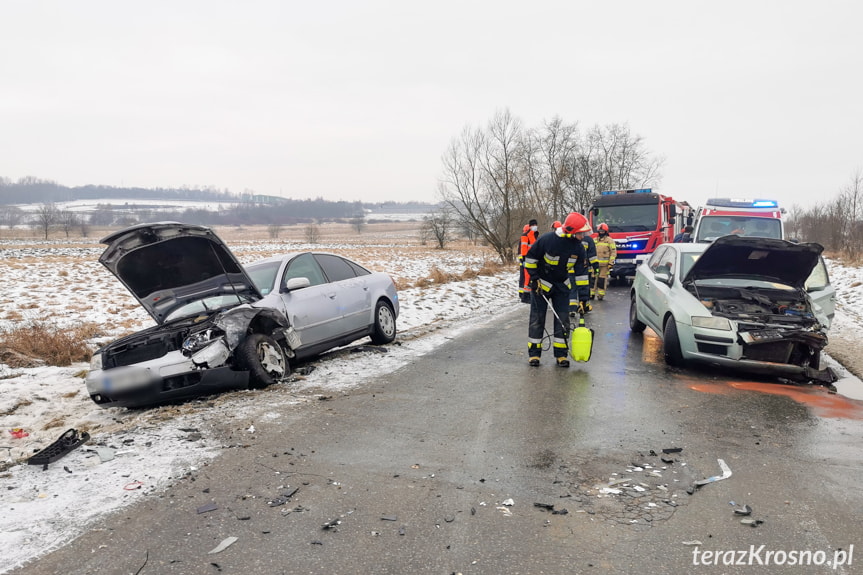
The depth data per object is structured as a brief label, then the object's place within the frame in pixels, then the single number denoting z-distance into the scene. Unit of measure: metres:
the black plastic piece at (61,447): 4.22
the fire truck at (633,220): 17.89
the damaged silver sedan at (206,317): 5.76
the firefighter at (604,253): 13.84
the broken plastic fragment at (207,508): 3.49
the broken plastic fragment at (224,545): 3.04
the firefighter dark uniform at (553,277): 7.19
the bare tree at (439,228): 58.75
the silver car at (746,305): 6.67
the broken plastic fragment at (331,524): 3.28
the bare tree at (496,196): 27.59
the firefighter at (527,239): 12.59
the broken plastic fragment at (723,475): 3.84
